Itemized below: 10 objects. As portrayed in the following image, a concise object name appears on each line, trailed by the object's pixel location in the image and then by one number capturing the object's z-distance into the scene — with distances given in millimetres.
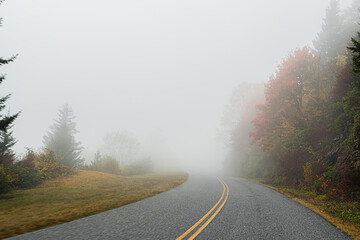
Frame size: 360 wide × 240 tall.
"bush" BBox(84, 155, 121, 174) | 22939
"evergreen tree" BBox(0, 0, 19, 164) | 9023
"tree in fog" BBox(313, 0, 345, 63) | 28519
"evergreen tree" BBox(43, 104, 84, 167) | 22638
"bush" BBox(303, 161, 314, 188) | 12408
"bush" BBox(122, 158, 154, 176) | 26241
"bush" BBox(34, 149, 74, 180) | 13655
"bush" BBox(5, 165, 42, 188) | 10751
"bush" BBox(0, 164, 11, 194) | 9344
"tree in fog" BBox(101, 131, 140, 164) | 51625
